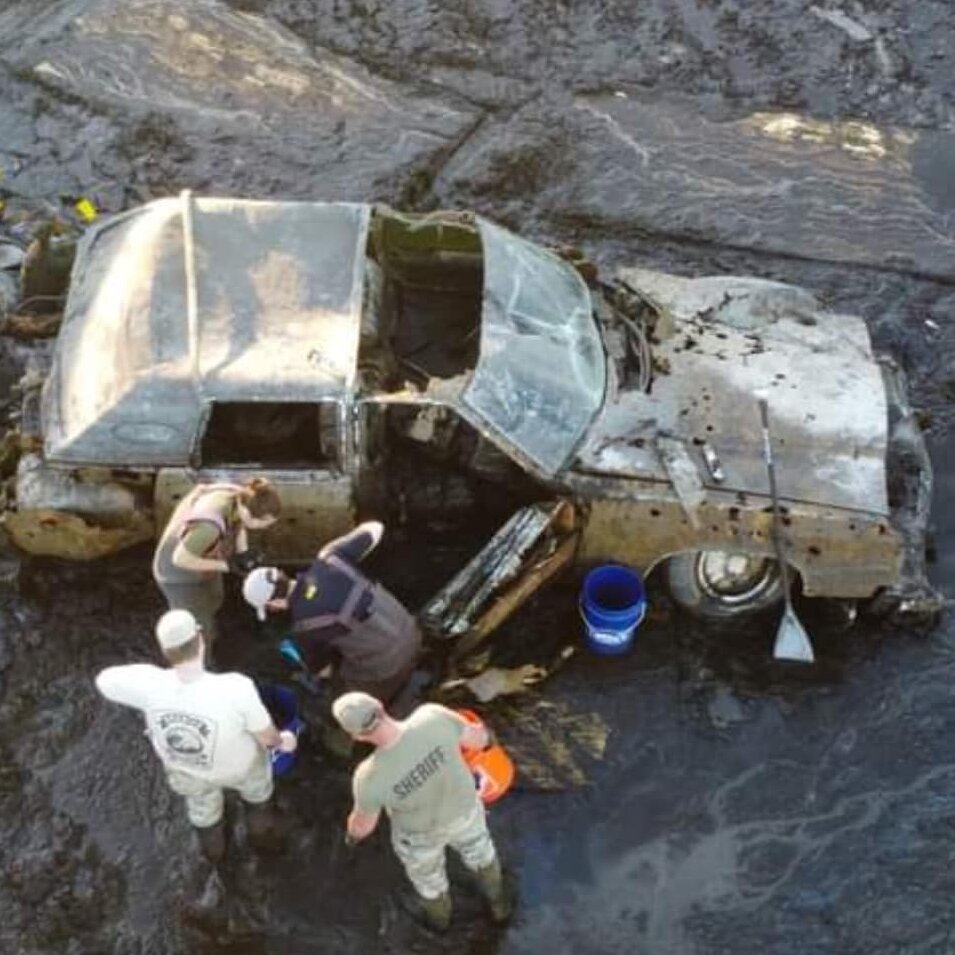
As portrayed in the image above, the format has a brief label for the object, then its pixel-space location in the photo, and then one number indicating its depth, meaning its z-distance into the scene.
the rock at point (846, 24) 12.62
